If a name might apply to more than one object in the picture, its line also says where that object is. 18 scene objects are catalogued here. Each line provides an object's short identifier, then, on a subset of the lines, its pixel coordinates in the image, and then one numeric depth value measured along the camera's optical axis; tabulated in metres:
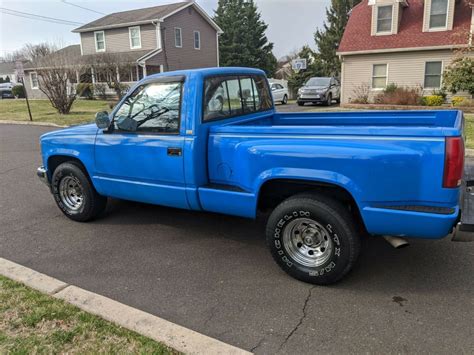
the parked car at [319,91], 21.66
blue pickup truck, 2.98
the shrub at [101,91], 29.96
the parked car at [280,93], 23.99
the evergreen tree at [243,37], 42.88
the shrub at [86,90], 29.27
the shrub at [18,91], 36.06
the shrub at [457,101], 16.84
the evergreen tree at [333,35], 38.25
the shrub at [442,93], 18.33
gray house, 29.80
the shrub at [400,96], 17.95
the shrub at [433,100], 17.67
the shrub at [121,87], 27.78
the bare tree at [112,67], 28.84
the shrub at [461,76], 16.81
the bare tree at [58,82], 18.56
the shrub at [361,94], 20.37
